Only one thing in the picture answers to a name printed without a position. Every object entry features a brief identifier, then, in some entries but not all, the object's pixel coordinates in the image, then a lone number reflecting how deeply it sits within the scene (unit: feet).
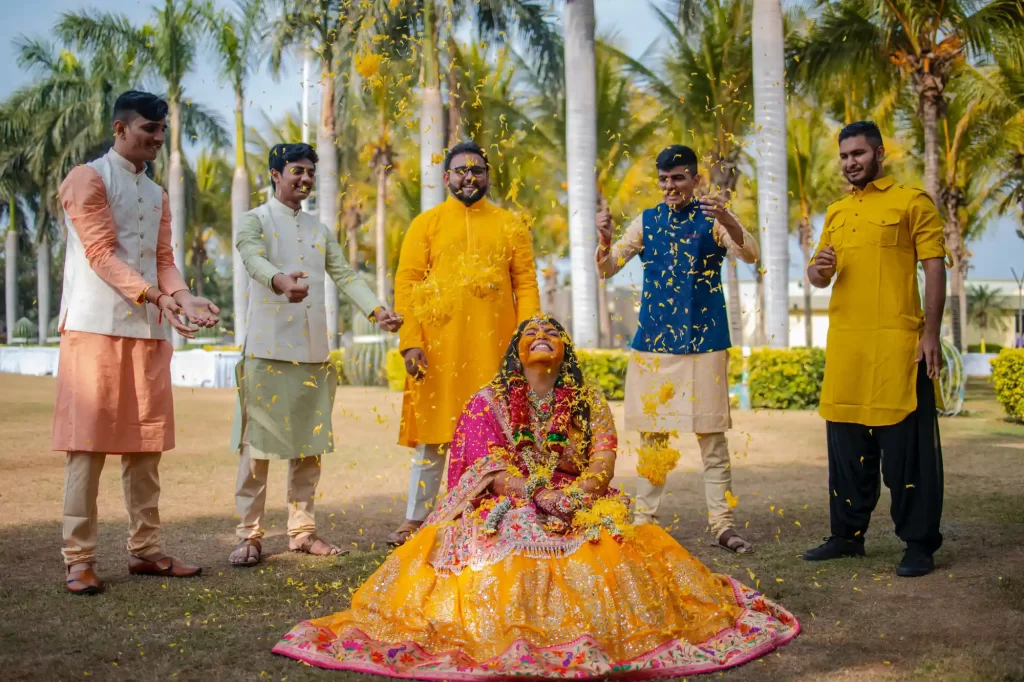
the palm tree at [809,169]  107.96
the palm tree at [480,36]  62.80
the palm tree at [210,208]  152.41
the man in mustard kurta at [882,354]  17.31
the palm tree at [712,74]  76.43
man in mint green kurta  18.58
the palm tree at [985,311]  175.52
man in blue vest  19.29
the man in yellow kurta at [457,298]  19.43
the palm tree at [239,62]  83.87
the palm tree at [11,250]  132.36
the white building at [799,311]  146.51
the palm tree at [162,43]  94.89
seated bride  12.16
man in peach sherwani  16.24
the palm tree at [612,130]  95.66
